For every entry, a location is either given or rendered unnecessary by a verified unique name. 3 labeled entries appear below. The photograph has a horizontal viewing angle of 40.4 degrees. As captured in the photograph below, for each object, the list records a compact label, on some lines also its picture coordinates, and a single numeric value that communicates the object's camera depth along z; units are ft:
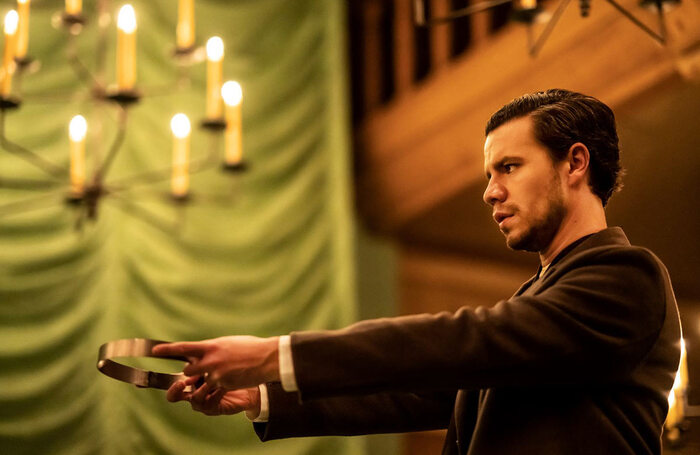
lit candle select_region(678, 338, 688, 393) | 9.04
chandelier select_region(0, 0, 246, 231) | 10.96
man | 4.97
